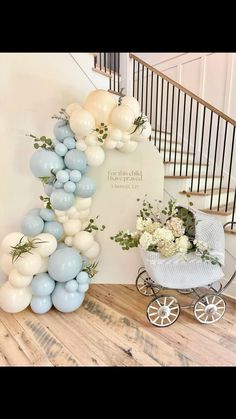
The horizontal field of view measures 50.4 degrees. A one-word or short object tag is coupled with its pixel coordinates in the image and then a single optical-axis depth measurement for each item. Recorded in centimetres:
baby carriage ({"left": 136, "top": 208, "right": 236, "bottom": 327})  208
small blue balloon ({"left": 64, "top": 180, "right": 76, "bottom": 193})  215
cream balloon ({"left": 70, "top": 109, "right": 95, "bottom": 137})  214
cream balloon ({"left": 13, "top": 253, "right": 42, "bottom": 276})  212
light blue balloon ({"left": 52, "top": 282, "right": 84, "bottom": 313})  222
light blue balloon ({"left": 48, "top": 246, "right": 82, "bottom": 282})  216
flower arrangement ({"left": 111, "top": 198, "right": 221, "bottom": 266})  203
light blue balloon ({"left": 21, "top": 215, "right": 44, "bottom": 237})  220
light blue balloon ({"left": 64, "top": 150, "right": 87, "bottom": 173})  219
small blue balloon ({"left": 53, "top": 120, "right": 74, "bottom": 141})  225
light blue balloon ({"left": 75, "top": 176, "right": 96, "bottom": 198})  225
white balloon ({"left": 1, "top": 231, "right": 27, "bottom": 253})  223
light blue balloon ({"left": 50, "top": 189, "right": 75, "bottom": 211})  215
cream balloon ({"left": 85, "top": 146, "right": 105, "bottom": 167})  229
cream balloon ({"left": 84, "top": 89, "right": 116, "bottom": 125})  224
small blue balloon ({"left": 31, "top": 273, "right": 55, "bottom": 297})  220
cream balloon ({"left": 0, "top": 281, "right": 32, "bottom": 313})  221
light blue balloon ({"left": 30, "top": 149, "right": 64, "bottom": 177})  213
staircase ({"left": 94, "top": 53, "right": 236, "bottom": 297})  275
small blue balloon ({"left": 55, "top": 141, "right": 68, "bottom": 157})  220
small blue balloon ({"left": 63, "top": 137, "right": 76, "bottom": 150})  223
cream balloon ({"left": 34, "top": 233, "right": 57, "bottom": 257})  219
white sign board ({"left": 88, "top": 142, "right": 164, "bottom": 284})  263
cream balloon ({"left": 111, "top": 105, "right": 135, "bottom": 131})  220
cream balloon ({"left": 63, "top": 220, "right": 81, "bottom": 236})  238
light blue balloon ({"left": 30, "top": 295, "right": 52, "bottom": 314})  225
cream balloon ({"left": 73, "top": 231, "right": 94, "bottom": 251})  240
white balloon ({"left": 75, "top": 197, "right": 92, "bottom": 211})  236
